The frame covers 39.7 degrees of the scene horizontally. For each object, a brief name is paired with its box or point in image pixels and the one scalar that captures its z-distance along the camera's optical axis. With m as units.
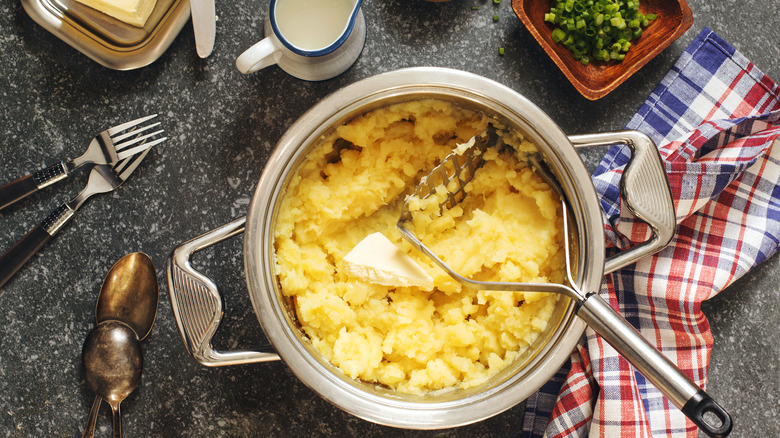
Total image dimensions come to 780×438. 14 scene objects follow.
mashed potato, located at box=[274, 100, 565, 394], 0.76
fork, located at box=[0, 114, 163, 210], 0.81
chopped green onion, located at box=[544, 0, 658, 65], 0.80
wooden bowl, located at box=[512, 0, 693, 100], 0.80
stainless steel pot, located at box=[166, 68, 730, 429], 0.73
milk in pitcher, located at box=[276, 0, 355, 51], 0.80
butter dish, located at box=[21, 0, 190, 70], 0.82
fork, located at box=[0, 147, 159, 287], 0.82
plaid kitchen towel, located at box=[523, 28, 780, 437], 0.79
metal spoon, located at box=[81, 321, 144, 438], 0.81
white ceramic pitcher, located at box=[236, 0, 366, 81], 0.79
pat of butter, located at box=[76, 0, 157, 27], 0.80
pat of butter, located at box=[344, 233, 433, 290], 0.76
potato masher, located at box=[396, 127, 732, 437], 0.67
